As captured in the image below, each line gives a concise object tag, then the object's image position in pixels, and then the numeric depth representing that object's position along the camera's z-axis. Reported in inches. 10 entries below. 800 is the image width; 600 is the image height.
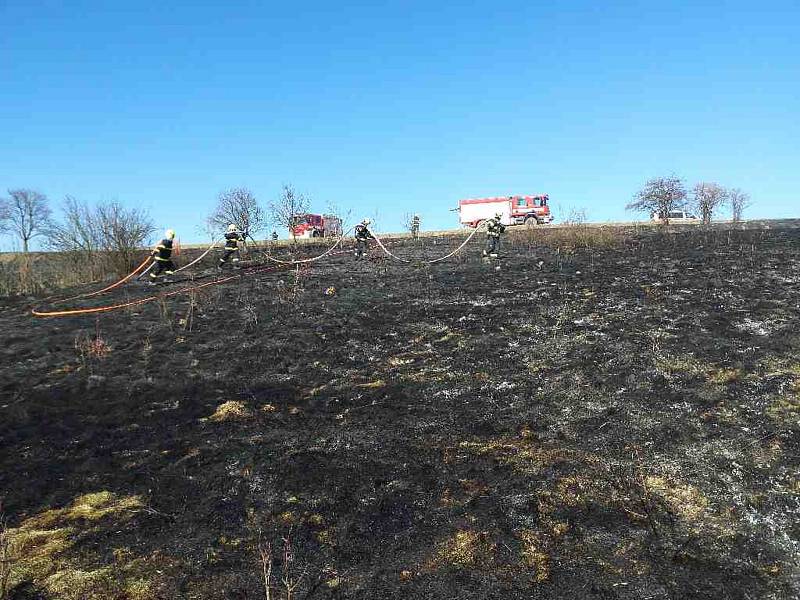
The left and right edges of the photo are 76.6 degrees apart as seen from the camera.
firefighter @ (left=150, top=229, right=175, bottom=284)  583.2
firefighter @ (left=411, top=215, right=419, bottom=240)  990.7
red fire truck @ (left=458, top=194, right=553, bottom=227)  1363.2
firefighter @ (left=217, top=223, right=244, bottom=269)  665.0
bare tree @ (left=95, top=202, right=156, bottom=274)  783.7
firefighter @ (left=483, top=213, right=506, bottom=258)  645.3
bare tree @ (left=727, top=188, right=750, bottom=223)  1310.2
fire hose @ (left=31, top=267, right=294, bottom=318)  510.0
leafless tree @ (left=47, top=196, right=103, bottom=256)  850.8
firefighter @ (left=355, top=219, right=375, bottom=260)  709.0
